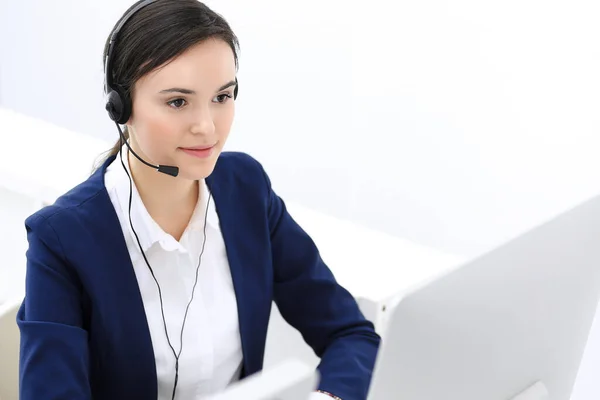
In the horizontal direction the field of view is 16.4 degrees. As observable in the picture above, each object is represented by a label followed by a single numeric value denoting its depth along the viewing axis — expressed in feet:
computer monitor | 7.20
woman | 8.58
